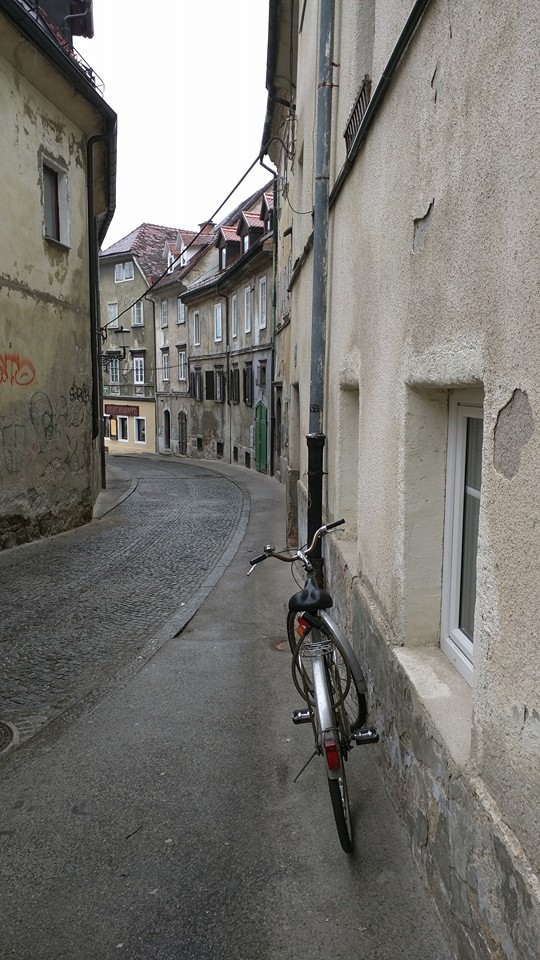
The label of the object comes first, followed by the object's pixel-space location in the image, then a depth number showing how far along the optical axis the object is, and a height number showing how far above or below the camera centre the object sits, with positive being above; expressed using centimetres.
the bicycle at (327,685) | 297 -136
